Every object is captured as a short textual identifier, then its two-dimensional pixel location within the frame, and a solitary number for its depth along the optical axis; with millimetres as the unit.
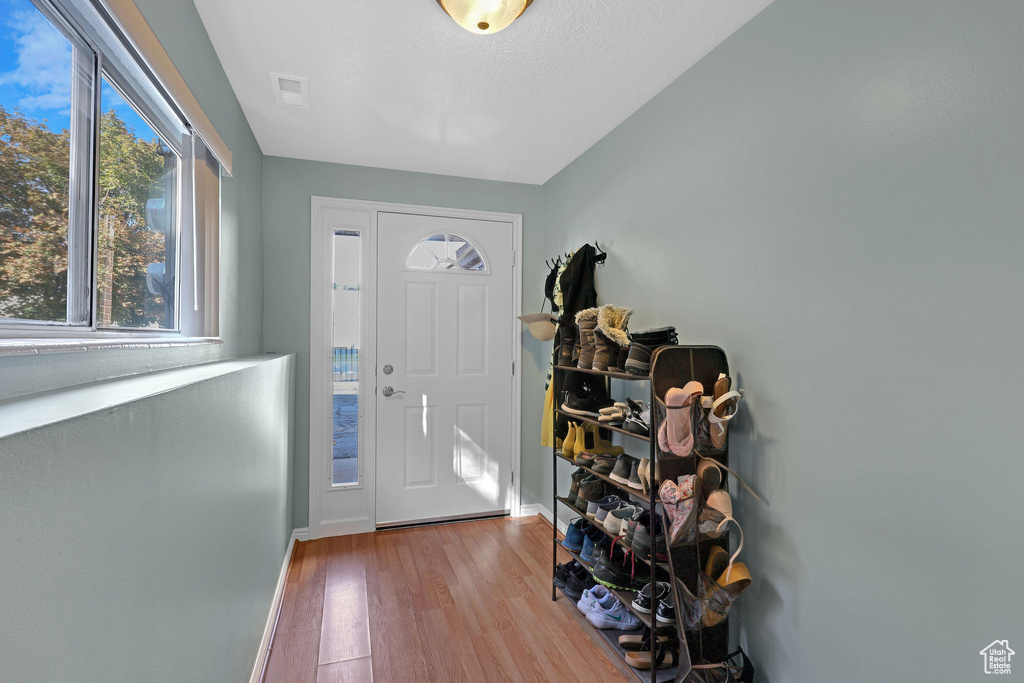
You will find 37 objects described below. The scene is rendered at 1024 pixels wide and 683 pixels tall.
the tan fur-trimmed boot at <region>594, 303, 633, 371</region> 1973
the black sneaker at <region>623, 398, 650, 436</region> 1758
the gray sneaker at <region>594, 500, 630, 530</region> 2082
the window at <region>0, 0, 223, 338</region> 796
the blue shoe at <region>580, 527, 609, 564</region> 2145
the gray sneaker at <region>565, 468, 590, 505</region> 2322
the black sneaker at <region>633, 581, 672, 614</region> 1773
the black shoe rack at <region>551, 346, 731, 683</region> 1523
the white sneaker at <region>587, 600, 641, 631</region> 1944
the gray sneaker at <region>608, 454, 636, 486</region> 1908
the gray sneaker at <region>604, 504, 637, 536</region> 1943
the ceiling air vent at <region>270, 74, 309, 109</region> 2029
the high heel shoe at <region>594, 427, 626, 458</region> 2311
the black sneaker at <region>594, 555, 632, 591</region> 1947
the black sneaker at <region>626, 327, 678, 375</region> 1712
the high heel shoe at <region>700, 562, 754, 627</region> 1487
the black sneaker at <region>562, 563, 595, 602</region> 2188
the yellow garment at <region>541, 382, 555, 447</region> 2854
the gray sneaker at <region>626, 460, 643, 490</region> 1788
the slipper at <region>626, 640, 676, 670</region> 1715
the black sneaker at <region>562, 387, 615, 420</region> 2209
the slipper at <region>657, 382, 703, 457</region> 1503
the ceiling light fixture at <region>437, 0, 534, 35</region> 1505
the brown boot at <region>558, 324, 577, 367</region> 2348
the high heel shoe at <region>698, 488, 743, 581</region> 1528
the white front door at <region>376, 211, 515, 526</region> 3064
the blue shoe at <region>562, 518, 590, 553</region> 2309
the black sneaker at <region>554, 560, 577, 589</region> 2281
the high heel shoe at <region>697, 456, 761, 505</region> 1577
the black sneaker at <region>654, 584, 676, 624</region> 1698
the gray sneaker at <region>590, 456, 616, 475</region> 2061
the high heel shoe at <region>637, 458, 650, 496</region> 1705
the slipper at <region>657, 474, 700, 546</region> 1508
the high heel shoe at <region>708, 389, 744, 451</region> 1529
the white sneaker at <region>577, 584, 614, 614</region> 2049
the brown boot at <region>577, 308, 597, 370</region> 2113
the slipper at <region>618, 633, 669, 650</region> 1820
